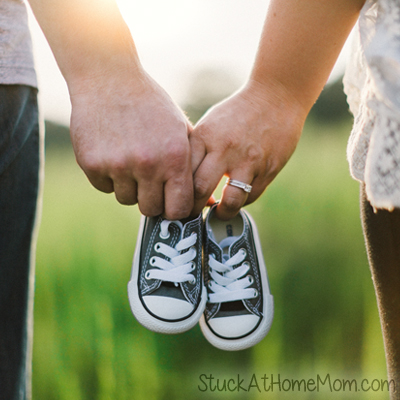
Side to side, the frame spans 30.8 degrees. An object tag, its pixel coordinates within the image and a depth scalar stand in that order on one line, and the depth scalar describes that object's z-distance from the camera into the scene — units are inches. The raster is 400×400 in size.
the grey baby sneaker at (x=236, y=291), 22.8
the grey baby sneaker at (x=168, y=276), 22.1
